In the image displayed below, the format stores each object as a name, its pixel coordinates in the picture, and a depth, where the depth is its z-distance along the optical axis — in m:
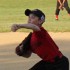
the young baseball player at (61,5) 39.59
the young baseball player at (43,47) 11.22
